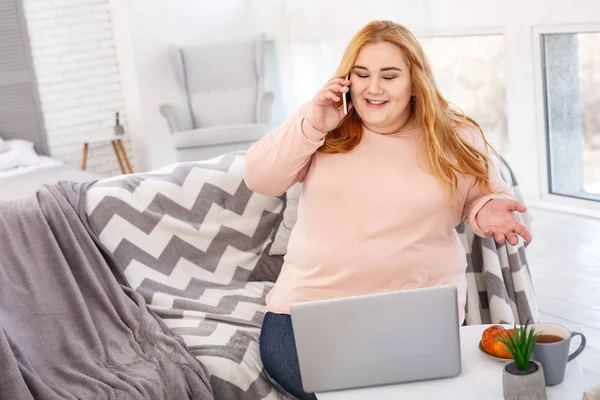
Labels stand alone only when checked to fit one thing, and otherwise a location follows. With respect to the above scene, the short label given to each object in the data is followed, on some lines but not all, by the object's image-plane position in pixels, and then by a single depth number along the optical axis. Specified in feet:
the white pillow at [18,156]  18.38
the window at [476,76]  15.46
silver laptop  5.00
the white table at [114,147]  20.17
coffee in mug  4.80
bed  15.95
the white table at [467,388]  4.85
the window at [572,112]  14.12
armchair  19.66
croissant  5.14
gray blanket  6.59
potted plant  4.56
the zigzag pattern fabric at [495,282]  8.02
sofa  7.64
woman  6.40
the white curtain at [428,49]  15.39
